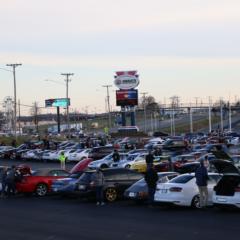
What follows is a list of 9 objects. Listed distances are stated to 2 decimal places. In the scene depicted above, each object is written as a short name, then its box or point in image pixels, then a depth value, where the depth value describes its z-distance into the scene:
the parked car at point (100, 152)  52.99
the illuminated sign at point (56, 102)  151.12
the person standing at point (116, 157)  42.05
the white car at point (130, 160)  40.03
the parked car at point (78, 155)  56.66
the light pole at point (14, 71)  89.30
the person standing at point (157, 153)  42.86
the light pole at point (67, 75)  106.39
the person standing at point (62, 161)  43.68
